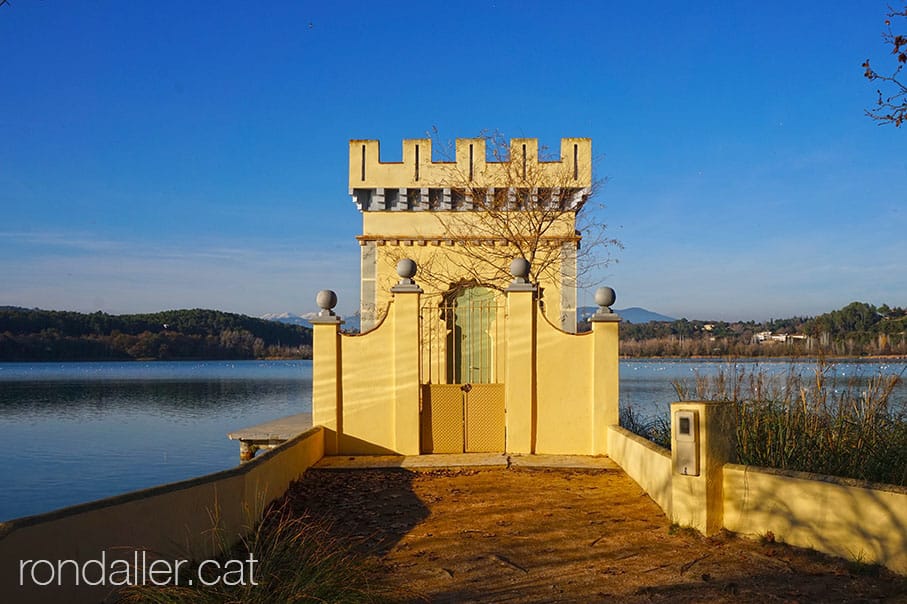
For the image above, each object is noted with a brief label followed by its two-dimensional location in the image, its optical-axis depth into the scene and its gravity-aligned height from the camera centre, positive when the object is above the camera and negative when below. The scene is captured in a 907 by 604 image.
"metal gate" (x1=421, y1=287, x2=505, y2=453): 10.79 -1.22
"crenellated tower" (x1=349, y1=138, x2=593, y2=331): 16.08 +2.56
